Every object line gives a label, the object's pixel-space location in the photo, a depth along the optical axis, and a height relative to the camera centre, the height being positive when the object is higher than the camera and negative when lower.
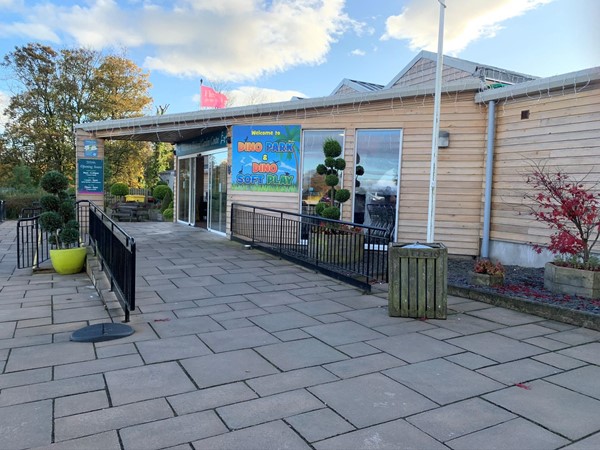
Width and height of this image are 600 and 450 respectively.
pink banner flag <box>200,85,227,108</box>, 16.16 +3.28
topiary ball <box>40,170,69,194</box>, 7.50 +0.03
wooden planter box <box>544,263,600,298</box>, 5.09 -1.00
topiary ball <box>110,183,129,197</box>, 18.89 -0.20
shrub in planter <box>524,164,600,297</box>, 5.17 -0.62
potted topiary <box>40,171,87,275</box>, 7.34 -0.69
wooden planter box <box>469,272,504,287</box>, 5.78 -1.12
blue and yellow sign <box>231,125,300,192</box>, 9.41 +0.67
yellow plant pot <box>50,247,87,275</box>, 7.29 -1.23
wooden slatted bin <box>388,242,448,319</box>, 4.69 -0.94
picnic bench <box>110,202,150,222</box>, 15.70 -0.97
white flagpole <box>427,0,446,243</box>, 5.60 +0.91
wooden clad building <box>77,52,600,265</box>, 6.89 +0.90
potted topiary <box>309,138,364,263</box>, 7.11 -0.66
